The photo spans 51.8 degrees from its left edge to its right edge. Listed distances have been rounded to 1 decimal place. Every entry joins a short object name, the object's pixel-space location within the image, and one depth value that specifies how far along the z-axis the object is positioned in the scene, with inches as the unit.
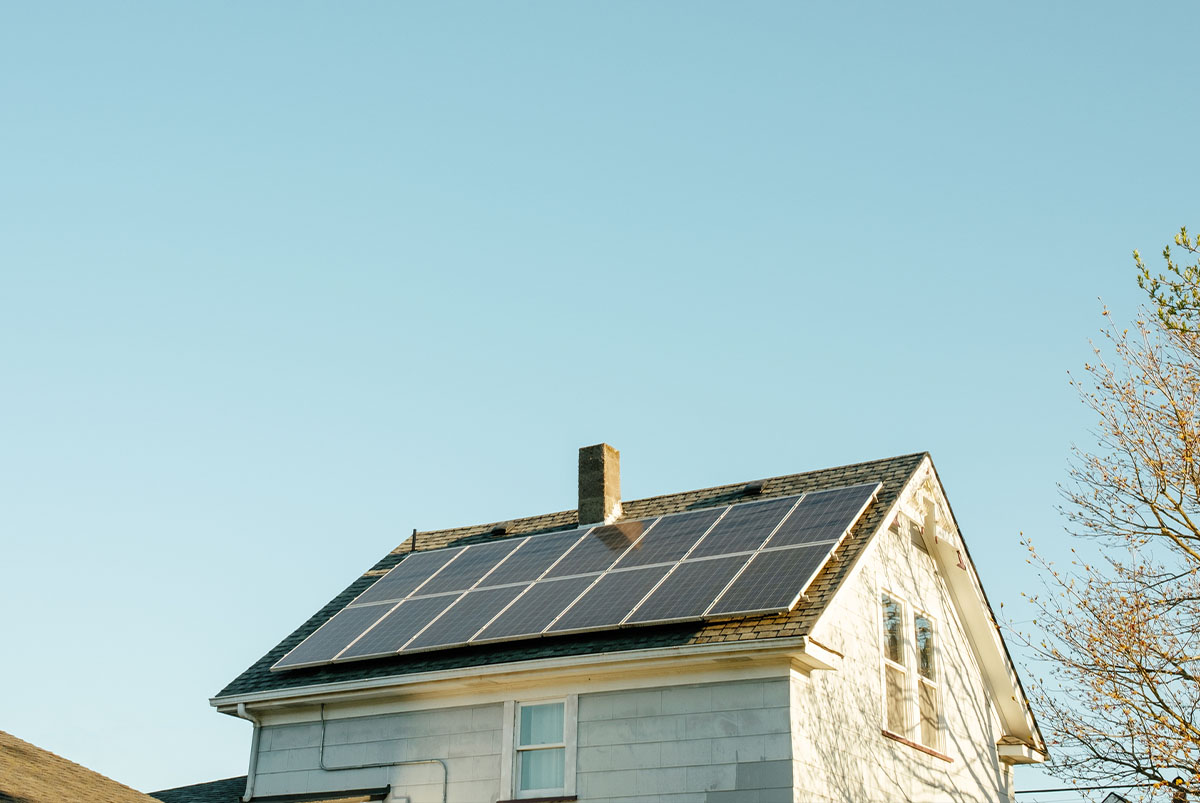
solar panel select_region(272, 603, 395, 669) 686.5
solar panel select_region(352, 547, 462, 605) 754.8
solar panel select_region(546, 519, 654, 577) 692.1
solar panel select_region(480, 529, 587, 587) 711.7
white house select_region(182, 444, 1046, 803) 562.9
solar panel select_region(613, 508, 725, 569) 669.3
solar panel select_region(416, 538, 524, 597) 734.5
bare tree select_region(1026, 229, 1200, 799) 636.1
